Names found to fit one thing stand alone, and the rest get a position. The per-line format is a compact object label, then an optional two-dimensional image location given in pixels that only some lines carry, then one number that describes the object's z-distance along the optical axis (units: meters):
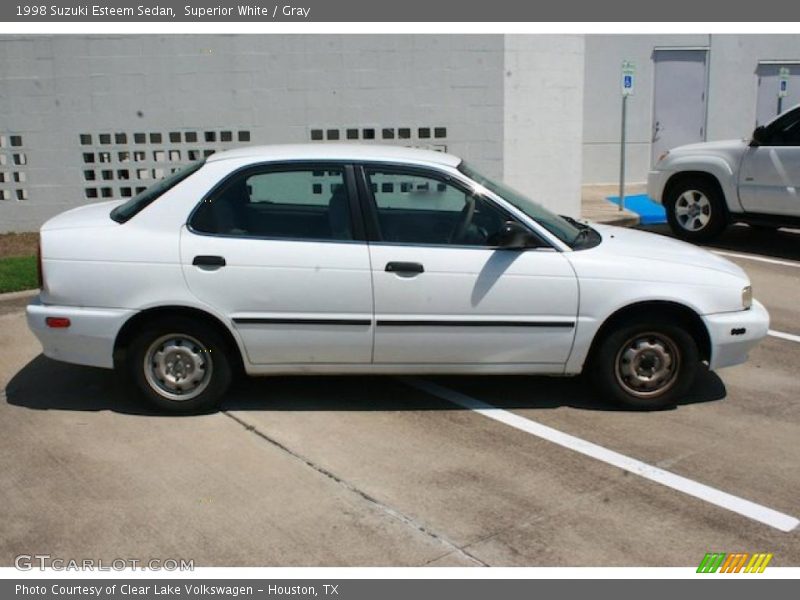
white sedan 5.12
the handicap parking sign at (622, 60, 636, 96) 12.65
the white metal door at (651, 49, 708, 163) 17.56
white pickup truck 10.02
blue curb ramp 12.86
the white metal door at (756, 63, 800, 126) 18.28
